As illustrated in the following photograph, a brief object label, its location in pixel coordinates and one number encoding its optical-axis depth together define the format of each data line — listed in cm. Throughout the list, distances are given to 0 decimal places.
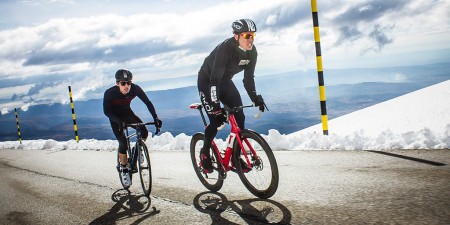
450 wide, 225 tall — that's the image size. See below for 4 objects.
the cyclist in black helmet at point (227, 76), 414
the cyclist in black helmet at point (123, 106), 535
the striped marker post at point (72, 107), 1433
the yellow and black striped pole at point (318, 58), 756
